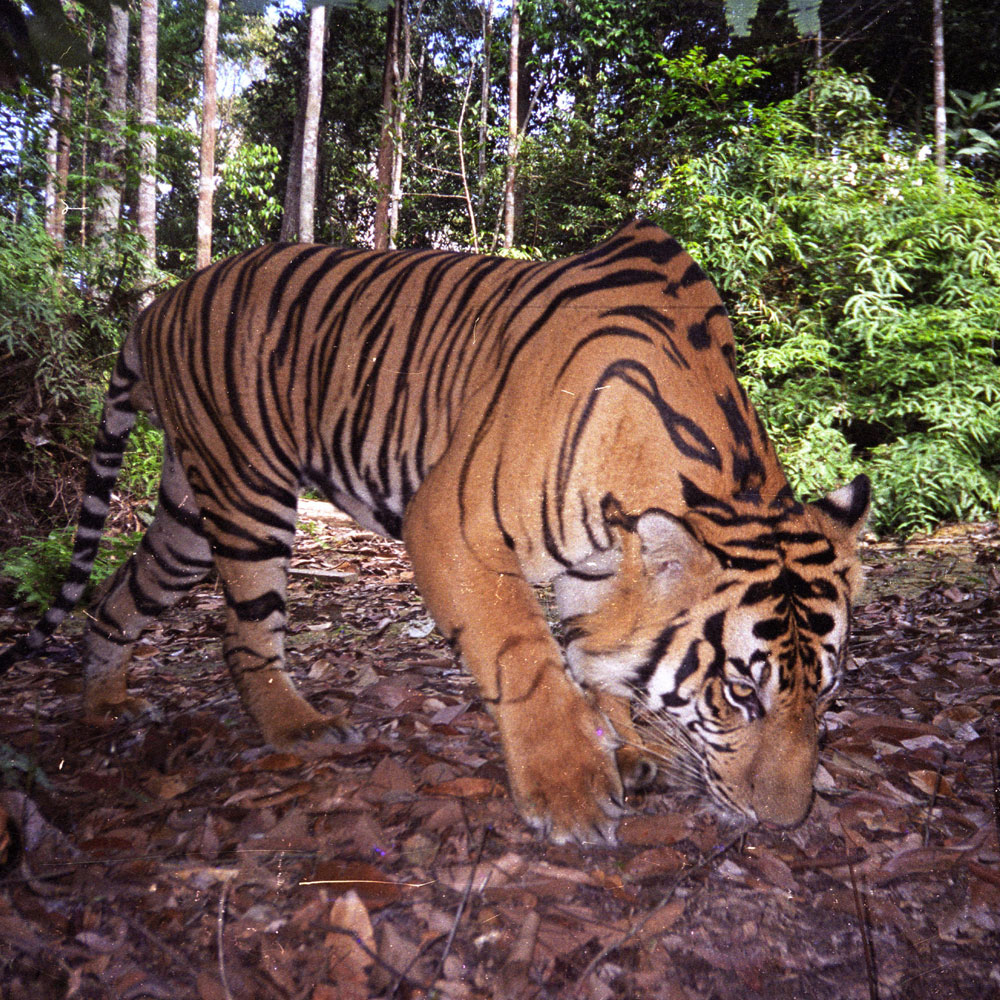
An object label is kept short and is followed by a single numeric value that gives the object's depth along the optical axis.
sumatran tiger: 1.53
